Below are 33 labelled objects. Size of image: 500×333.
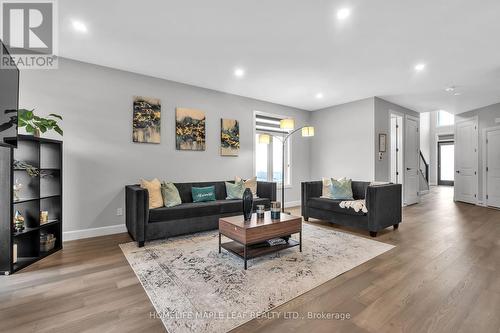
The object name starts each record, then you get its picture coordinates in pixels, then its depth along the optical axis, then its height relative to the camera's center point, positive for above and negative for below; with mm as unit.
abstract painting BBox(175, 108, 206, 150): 4504 +723
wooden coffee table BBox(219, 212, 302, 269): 2602 -758
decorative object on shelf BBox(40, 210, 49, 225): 2972 -631
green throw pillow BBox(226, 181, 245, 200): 4598 -456
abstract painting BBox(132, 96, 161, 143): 4066 +803
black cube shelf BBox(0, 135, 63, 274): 2434 -374
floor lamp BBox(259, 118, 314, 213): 4531 +732
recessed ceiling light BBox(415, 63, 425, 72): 3725 +1560
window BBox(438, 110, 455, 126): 11180 +2211
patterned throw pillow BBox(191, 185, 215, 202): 4236 -488
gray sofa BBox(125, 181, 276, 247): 3253 -727
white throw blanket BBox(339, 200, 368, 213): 3789 -632
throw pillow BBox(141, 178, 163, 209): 3578 -398
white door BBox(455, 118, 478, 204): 6637 +154
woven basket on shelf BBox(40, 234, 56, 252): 2973 -944
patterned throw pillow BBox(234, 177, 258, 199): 4836 -341
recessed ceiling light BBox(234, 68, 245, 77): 3939 +1593
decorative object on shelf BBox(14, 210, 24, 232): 2695 -629
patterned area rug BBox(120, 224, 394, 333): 1809 -1093
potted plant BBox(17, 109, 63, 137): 2684 +507
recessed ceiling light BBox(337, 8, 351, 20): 2430 +1576
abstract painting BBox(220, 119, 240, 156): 5082 +633
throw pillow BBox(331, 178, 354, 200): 4414 -444
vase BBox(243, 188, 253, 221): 2872 -450
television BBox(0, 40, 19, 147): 2092 +621
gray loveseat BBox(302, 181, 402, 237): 3682 -711
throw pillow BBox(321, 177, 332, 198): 4666 -441
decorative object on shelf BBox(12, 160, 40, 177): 2709 -1
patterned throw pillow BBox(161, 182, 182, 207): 3736 -456
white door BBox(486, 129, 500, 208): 6047 -62
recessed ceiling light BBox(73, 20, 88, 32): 2674 +1597
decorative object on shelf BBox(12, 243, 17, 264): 2527 -935
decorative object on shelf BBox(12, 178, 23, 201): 2735 -246
